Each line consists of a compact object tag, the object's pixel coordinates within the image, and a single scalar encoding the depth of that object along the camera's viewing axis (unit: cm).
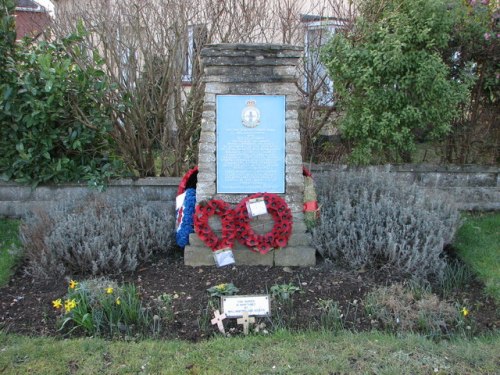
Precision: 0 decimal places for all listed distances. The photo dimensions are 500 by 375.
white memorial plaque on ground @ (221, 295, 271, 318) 367
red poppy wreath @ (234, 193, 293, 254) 463
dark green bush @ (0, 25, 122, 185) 566
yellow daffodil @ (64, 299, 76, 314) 360
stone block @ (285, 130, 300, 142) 474
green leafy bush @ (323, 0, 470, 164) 571
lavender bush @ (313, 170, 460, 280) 441
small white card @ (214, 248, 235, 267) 464
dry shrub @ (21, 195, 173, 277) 449
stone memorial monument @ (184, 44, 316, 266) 465
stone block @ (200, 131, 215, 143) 468
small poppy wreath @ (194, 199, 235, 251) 463
